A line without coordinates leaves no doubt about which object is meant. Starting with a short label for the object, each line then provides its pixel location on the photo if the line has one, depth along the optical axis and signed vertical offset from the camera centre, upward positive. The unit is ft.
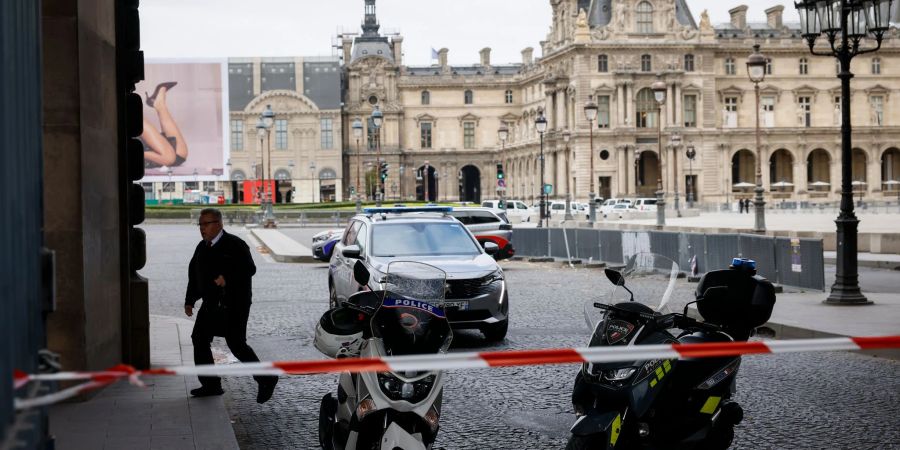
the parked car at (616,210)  198.80 -1.26
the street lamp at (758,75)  92.53 +11.28
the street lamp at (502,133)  176.94 +12.22
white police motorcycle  16.81 -2.43
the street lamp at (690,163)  240.83 +9.06
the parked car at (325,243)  84.38 -2.79
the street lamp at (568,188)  178.44 +4.13
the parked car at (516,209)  197.29 -0.79
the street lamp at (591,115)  150.82 +12.75
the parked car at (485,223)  82.69 -1.37
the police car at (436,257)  38.14 -1.93
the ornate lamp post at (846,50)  47.80 +6.83
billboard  292.81 +25.06
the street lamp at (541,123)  163.63 +12.46
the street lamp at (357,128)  178.60 +13.30
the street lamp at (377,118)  168.76 +14.10
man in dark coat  26.66 -2.03
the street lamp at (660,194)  123.03 +1.04
